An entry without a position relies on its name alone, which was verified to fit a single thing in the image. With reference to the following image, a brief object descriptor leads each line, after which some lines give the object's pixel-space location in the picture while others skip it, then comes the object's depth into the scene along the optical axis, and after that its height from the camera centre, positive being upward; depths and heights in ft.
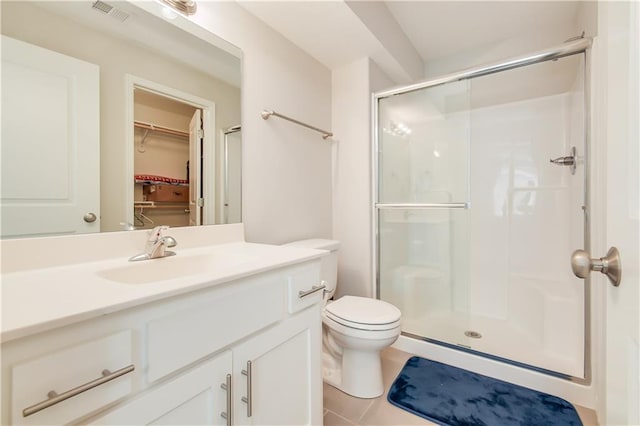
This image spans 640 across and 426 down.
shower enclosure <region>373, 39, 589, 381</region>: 6.73 +0.08
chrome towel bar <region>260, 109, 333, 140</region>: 5.48 +1.90
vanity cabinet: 1.61 -1.12
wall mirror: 2.92 +1.19
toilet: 4.81 -2.22
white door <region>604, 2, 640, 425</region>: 1.44 +0.04
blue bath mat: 4.48 -3.25
